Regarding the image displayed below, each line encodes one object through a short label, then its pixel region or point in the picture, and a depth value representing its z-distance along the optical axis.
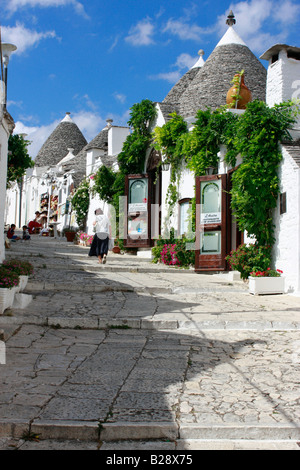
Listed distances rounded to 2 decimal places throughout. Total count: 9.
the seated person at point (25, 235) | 20.19
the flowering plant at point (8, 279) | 6.51
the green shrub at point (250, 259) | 9.97
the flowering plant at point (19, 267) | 7.68
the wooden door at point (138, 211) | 16.70
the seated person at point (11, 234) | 20.08
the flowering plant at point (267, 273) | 9.57
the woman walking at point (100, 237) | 12.77
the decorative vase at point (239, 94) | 13.37
